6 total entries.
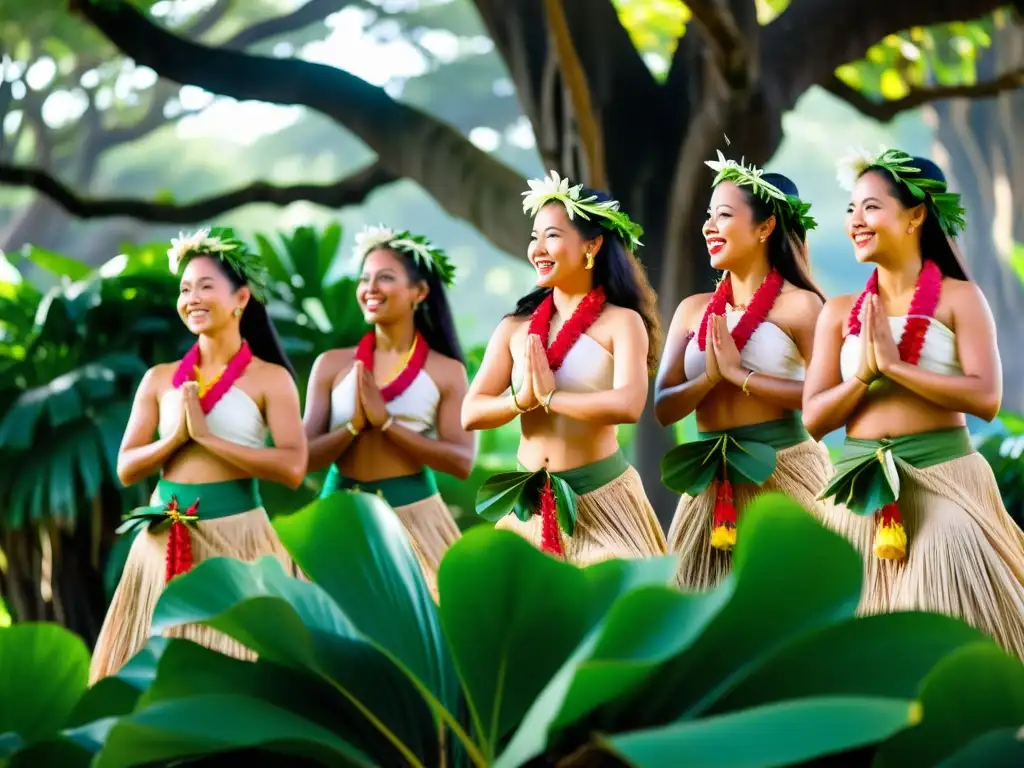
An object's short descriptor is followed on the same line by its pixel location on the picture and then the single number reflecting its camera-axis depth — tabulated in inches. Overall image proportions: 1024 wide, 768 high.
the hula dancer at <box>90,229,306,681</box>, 260.7
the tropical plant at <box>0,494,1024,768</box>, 111.6
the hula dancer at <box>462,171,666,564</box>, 232.5
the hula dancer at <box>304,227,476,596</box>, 285.6
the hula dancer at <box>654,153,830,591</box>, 242.4
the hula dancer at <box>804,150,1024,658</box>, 215.5
